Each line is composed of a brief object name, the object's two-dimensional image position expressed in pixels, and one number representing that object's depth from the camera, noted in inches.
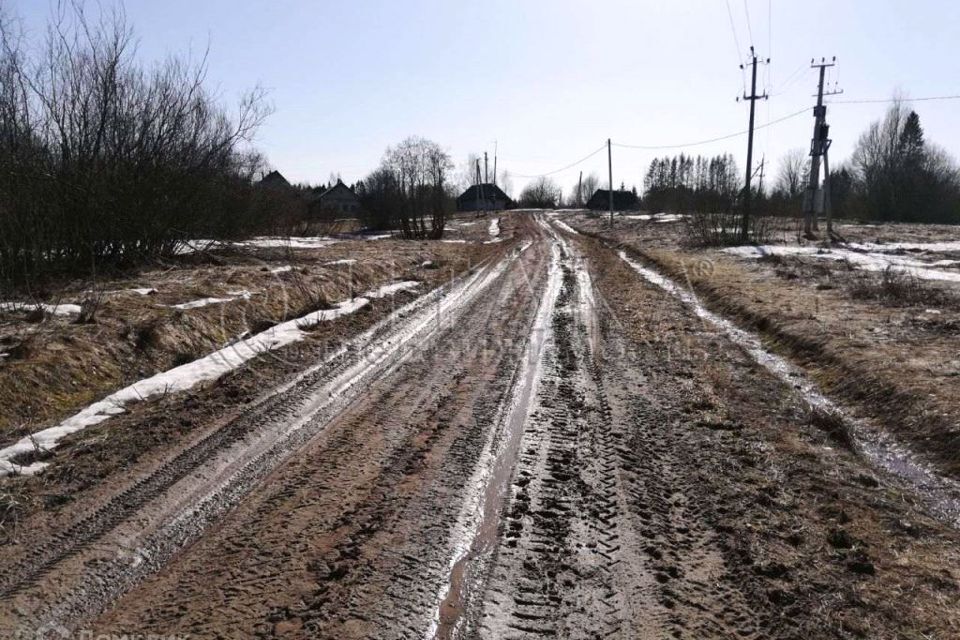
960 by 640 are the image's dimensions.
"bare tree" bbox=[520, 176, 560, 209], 4062.5
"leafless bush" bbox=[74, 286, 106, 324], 282.2
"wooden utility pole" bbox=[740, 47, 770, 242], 904.9
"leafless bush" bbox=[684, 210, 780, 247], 927.0
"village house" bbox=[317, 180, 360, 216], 2913.4
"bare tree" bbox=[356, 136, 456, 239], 1322.6
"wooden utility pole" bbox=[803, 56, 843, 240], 1056.2
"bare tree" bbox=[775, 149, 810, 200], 2805.1
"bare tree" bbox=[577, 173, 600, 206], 5162.4
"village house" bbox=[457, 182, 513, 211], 3725.4
